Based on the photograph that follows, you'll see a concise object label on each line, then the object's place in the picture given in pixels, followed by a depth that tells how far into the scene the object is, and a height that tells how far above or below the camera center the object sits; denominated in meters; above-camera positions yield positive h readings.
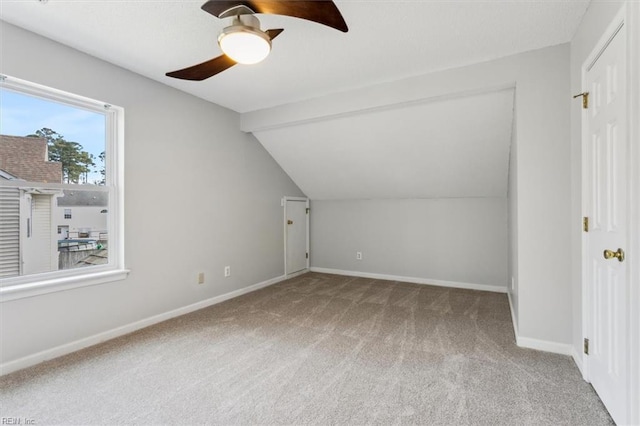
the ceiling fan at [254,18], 1.41 +0.98
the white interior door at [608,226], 1.46 -0.08
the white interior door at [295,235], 4.98 -0.39
